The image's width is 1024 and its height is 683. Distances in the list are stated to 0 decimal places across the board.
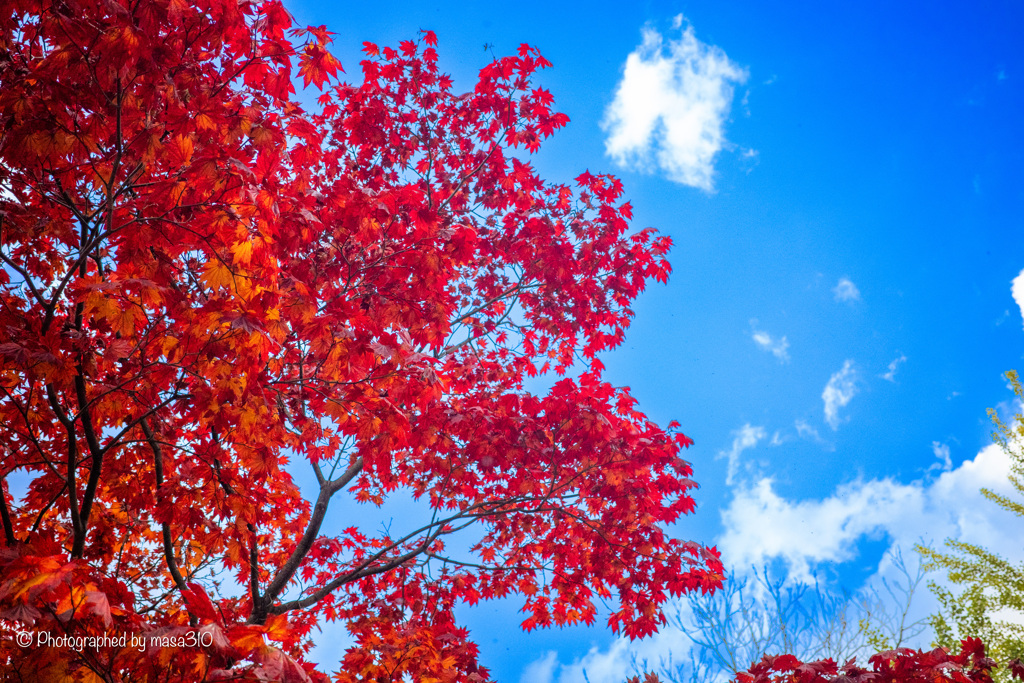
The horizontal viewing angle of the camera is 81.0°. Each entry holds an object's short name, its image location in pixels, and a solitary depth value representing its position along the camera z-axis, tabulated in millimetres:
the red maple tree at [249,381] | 3395
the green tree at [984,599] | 14852
